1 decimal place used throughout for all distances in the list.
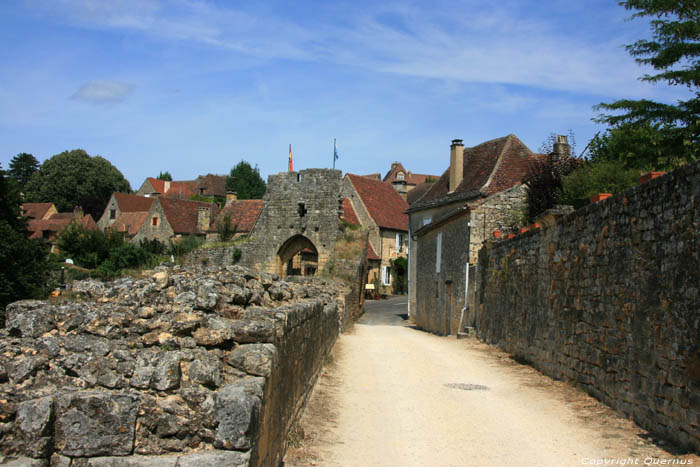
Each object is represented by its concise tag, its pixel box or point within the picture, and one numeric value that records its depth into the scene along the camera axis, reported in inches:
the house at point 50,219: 2215.8
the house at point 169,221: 2062.0
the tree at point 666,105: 535.6
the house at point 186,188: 3587.6
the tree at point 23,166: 3383.4
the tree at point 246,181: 3304.6
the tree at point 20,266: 714.2
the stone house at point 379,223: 1740.9
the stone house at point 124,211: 2632.9
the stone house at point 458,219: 783.7
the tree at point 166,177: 4615.7
